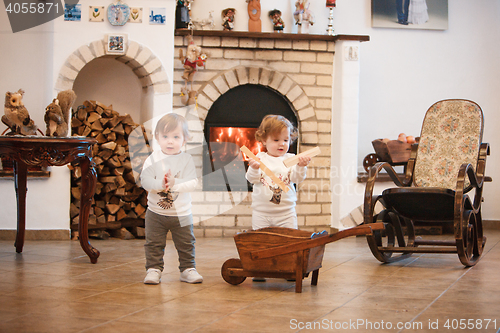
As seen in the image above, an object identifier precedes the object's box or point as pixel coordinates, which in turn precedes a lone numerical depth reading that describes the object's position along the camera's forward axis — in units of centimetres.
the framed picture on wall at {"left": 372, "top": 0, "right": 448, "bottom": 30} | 548
